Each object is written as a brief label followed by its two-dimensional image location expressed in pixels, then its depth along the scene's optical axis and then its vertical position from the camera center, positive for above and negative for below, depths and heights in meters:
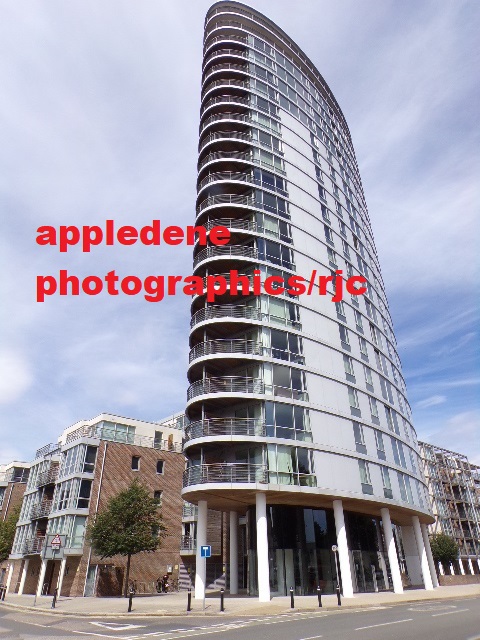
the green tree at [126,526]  31.09 +3.67
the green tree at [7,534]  48.09 +5.01
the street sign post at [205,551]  22.88 +1.48
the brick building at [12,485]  63.03 +12.75
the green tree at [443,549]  65.50 +4.18
